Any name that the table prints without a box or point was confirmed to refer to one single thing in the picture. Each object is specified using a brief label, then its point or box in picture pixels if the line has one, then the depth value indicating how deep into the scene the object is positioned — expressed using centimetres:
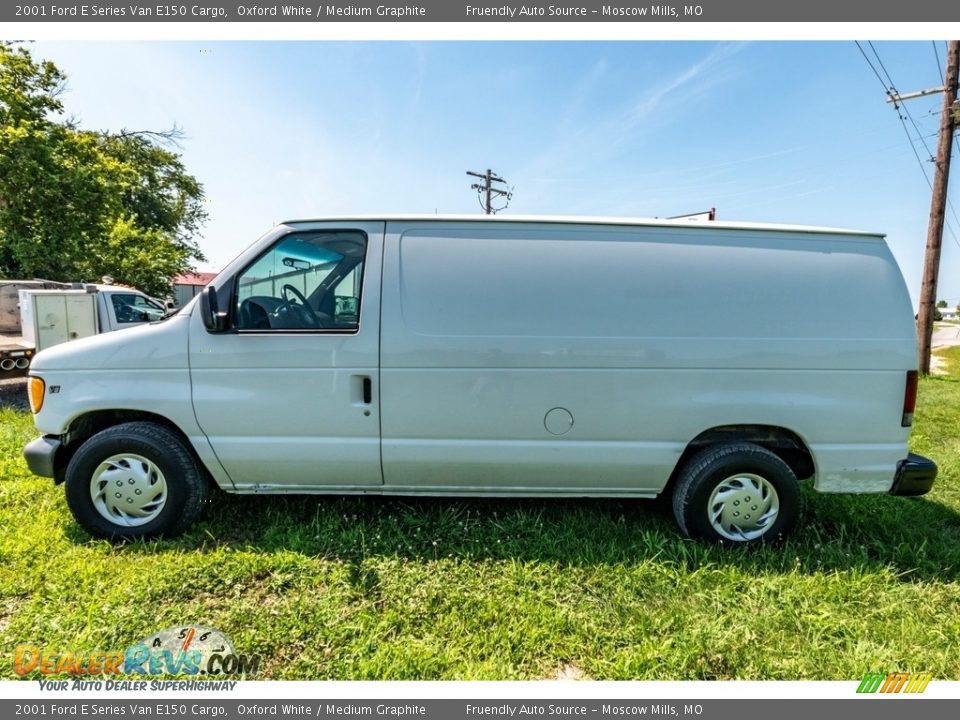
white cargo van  288
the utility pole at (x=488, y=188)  2248
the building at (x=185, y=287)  2489
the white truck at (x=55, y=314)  823
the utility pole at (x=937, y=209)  1004
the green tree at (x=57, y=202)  1441
